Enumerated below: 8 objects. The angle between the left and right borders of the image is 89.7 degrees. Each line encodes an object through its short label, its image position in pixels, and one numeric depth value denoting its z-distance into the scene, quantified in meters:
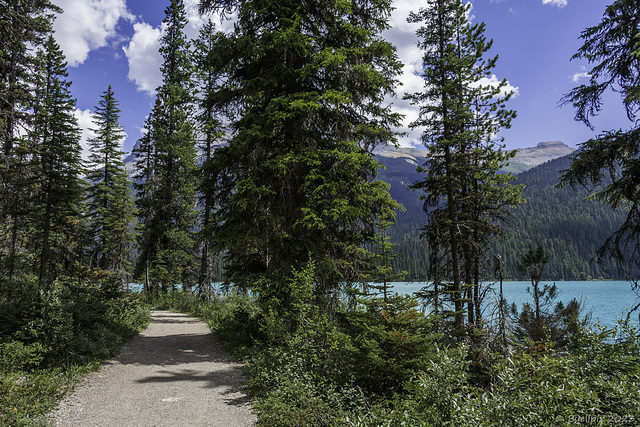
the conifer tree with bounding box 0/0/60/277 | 10.95
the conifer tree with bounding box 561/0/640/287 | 8.27
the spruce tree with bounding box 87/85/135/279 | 24.03
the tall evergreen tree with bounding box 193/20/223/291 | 17.44
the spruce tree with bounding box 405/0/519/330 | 12.69
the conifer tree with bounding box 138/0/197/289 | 19.77
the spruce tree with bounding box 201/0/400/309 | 8.84
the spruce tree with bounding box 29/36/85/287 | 11.55
